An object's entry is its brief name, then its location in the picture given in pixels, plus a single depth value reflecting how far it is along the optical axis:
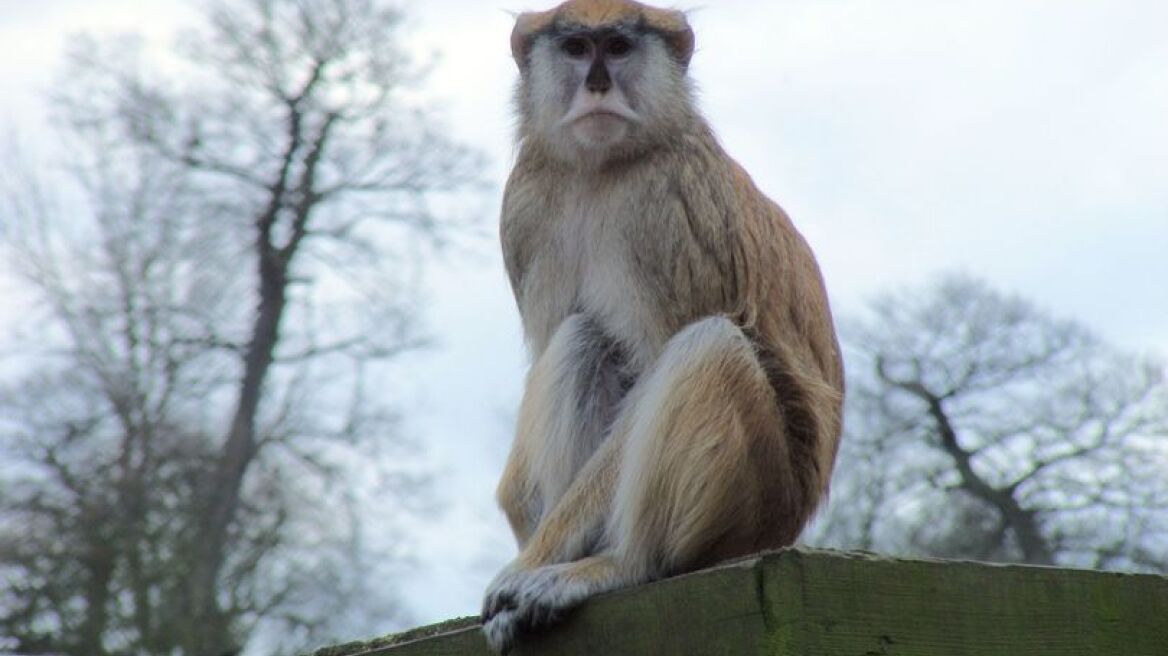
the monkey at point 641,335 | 7.31
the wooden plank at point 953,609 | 5.70
